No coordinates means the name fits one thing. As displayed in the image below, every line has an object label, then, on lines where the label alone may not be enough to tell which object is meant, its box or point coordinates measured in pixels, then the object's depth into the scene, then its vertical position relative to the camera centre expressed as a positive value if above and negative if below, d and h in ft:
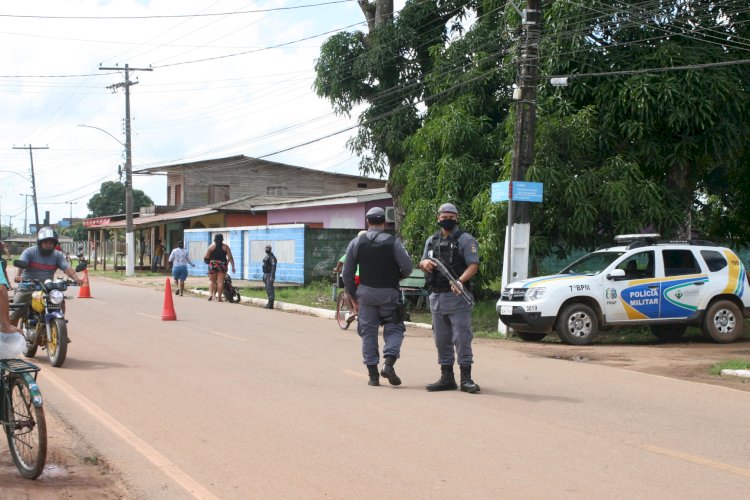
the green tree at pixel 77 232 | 342.03 +3.07
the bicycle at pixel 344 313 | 56.12 -4.73
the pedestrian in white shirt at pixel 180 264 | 89.97 -2.52
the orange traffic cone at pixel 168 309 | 59.62 -4.77
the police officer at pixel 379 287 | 31.76 -1.68
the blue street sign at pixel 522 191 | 53.72 +3.16
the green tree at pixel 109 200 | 381.19 +17.63
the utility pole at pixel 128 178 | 148.15 +10.79
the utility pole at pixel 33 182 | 242.86 +16.22
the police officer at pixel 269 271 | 76.33 -2.67
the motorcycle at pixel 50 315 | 36.78 -3.29
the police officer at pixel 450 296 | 30.66 -1.95
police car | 49.96 -2.98
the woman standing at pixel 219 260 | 82.53 -1.87
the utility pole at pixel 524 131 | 54.65 +7.04
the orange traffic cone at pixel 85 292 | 84.83 -5.22
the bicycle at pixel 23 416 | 19.21 -4.05
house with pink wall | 109.50 +4.54
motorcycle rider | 38.14 -1.12
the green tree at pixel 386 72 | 83.56 +16.74
